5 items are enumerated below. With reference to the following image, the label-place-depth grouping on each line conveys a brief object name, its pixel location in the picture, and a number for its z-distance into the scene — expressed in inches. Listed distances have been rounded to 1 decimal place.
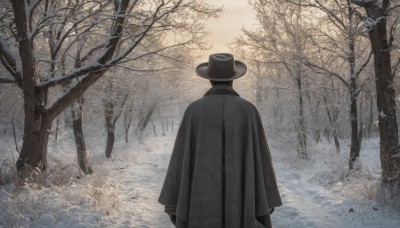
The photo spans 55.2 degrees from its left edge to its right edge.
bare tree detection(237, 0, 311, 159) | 568.1
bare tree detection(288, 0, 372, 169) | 460.1
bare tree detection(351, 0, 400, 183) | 305.9
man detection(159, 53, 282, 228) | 128.5
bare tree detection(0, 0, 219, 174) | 295.9
